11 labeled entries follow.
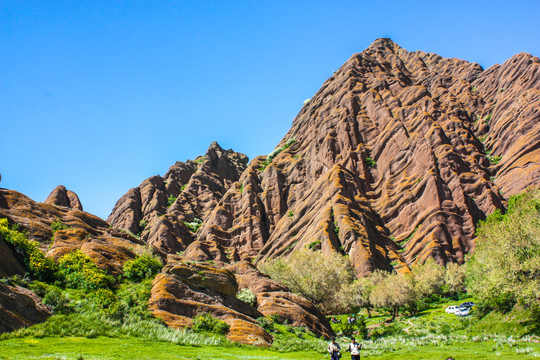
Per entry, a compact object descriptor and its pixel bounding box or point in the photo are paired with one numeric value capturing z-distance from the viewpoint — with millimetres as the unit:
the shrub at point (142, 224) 148700
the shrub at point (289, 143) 164375
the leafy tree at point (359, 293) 59888
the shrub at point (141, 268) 30500
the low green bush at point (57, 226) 37372
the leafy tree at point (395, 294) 62094
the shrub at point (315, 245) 88500
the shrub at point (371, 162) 126062
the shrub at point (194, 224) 141975
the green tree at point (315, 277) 53406
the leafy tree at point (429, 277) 72312
